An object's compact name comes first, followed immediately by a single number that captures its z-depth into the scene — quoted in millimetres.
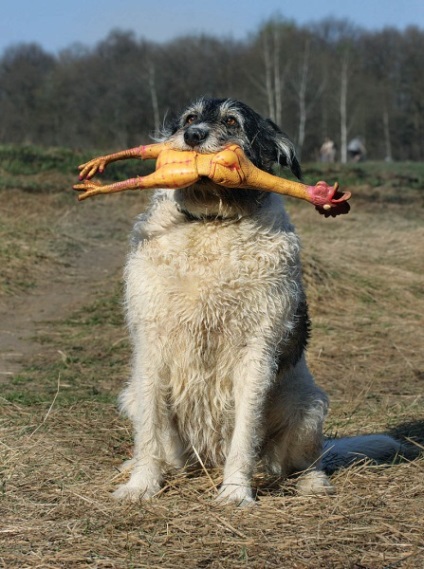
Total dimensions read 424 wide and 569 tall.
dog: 4637
